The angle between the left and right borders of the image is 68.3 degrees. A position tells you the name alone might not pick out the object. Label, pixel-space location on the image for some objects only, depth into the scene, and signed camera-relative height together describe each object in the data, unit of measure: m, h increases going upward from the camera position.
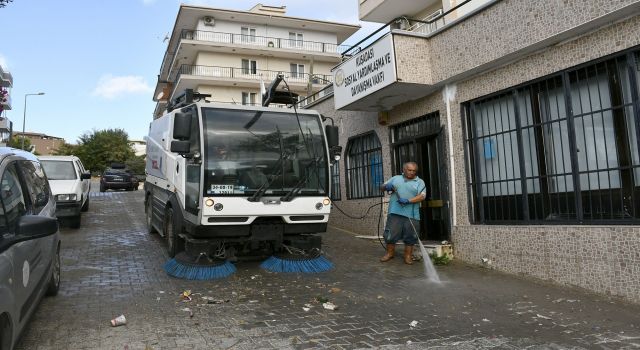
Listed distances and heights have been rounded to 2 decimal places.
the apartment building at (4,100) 12.10 +10.76
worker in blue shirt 8.17 +0.10
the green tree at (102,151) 55.59 +8.62
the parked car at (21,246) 3.25 -0.17
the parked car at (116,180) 25.66 +2.38
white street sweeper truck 6.83 +0.57
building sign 8.48 +2.81
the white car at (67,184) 10.83 +0.97
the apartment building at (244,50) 38.41 +14.19
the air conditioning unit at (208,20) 38.50 +16.31
